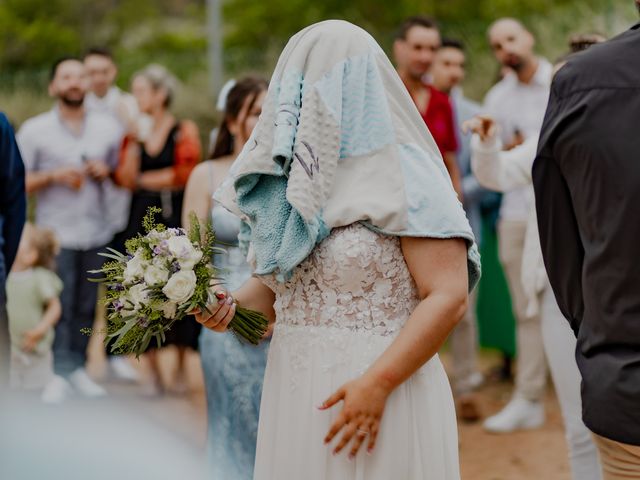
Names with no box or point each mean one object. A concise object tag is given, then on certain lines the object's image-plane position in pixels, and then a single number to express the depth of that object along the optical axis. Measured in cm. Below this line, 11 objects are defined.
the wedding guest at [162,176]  920
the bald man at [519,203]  791
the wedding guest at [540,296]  503
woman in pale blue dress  529
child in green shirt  801
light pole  1672
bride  321
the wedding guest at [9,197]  558
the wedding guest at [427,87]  805
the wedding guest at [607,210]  279
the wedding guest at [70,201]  899
